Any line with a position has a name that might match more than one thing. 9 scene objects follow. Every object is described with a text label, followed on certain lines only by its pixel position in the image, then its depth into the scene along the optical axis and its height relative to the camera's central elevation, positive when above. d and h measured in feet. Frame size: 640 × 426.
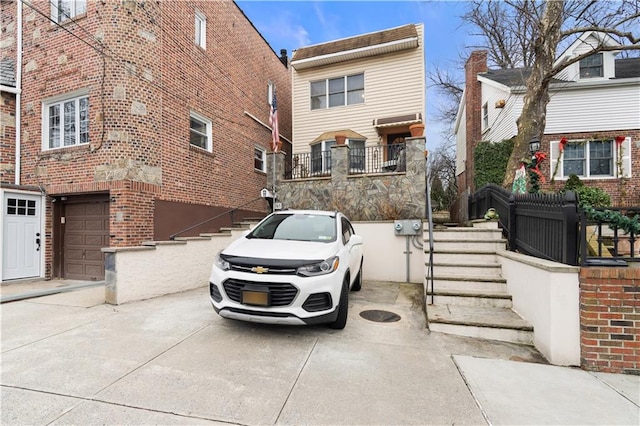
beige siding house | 38.83 +17.26
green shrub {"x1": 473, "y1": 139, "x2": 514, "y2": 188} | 42.57 +7.88
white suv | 11.84 -2.65
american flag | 33.71 +10.67
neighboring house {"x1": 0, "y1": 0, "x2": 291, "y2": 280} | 23.13 +7.23
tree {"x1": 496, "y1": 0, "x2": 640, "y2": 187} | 29.53 +16.64
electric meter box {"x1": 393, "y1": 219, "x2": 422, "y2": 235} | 25.04 -0.85
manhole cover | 15.63 -5.33
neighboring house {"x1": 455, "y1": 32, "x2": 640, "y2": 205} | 39.42 +12.49
